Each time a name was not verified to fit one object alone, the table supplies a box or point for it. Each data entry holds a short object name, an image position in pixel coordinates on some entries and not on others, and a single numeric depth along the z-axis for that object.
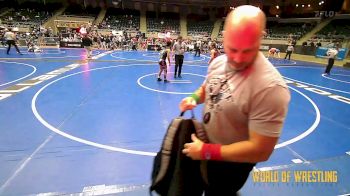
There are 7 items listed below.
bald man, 1.35
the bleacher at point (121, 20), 42.72
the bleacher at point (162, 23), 45.03
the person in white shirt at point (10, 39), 18.19
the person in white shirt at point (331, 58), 15.32
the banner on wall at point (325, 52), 24.72
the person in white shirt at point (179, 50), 11.80
